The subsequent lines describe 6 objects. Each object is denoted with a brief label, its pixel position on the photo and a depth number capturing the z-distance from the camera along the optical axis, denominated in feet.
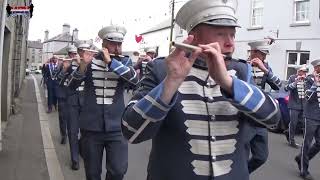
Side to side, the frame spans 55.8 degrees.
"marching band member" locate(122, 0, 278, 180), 4.67
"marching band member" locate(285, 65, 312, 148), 22.11
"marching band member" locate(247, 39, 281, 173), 12.79
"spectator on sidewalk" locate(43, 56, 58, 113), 32.24
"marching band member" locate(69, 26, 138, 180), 10.29
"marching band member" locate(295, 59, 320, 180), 16.26
